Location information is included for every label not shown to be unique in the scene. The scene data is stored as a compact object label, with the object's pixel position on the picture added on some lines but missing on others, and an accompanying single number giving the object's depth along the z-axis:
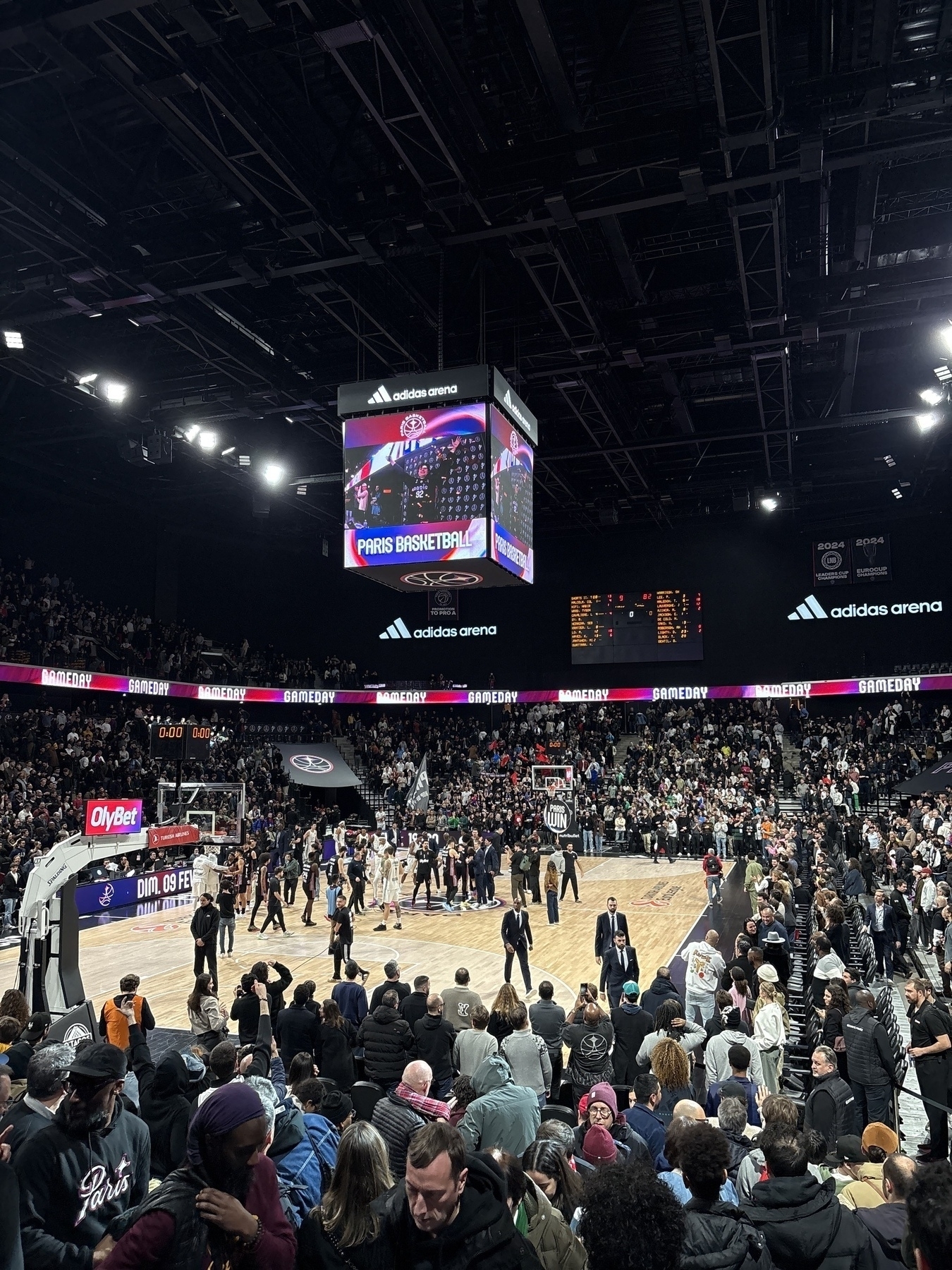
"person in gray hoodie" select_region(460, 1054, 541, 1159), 4.88
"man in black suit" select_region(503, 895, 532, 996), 11.94
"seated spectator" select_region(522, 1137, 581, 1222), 3.76
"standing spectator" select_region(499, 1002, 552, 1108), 6.36
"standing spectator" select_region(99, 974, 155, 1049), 7.22
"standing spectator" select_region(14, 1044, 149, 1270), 2.93
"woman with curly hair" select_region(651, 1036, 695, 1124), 5.66
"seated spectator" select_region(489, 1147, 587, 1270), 3.21
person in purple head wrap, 2.25
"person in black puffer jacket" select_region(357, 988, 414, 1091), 6.58
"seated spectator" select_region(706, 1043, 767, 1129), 5.69
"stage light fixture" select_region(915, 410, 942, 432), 20.94
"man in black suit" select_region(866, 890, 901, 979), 12.56
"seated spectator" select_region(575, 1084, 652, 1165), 4.73
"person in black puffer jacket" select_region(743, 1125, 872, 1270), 3.01
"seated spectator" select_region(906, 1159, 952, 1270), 2.09
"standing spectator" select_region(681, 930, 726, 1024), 8.92
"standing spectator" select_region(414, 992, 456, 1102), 6.91
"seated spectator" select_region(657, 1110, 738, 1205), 3.22
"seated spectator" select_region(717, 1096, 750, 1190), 4.83
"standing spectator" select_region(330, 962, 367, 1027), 8.25
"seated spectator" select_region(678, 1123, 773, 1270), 2.76
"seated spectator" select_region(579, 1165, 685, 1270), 2.26
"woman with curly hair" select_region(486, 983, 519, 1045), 7.04
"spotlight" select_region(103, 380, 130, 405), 16.72
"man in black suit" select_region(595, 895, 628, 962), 11.62
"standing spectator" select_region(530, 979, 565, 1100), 7.57
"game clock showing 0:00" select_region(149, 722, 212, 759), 19.11
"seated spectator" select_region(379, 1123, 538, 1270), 2.39
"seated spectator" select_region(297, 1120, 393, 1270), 2.63
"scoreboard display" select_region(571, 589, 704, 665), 34.53
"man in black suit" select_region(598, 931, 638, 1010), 10.09
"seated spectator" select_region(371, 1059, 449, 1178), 4.59
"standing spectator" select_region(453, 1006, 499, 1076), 6.56
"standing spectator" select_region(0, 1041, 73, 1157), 3.51
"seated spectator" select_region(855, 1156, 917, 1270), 3.21
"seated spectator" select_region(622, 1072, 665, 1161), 4.99
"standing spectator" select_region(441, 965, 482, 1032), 7.70
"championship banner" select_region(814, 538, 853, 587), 33.06
